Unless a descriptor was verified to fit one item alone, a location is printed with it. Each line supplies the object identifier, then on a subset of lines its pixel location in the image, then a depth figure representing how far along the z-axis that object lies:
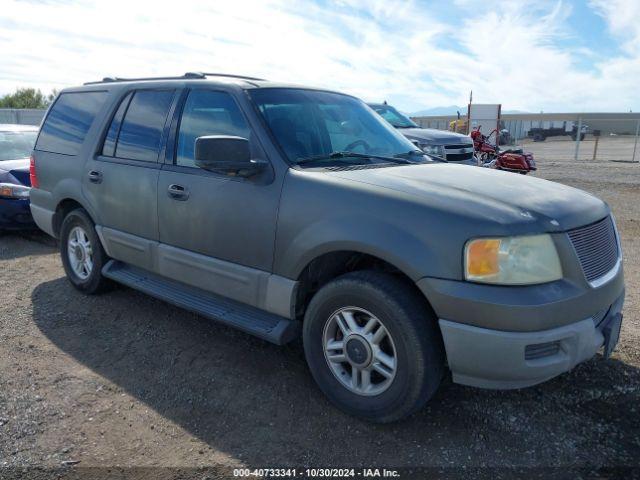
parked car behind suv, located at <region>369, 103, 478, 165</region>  10.10
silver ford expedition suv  2.57
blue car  7.04
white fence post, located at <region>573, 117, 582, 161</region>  22.06
